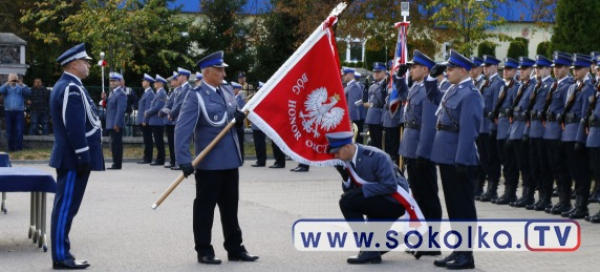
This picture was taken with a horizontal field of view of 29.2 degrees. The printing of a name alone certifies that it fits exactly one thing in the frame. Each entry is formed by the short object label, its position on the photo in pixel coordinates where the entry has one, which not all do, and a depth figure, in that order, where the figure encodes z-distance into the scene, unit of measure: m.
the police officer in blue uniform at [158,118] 23.78
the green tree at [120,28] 31.48
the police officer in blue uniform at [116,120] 22.83
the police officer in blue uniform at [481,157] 16.66
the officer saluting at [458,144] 10.19
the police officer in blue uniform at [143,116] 24.55
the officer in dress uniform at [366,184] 10.31
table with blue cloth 11.16
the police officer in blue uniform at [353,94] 22.38
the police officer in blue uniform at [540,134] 15.09
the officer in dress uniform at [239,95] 23.66
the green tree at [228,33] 37.44
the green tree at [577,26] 19.52
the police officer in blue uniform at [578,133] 14.03
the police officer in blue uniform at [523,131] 15.47
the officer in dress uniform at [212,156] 10.40
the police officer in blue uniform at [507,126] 15.98
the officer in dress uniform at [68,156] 10.02
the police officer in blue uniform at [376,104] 20.83
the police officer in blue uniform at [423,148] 11.12
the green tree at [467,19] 29.03
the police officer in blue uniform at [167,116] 22.81
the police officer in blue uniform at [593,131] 13.71
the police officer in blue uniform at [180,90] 21.00
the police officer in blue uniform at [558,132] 14.54
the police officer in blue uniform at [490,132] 16.38
